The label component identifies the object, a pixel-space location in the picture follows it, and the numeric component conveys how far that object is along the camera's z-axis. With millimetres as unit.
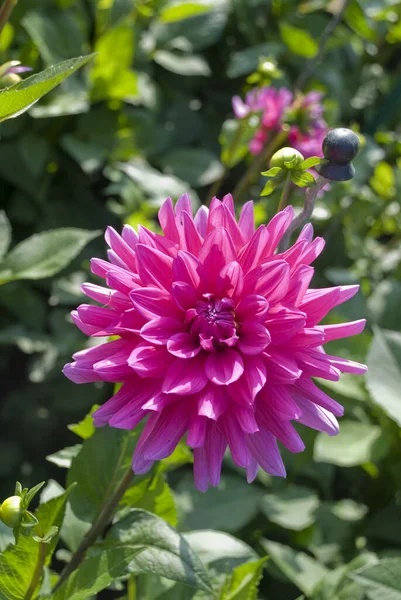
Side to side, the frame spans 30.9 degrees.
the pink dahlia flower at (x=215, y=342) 656
